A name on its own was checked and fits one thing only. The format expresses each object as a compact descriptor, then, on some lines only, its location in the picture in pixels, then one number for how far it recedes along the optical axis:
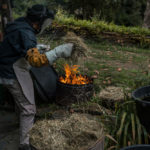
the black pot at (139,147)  2.29
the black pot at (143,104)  3.12
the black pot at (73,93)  4.70
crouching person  3.59
